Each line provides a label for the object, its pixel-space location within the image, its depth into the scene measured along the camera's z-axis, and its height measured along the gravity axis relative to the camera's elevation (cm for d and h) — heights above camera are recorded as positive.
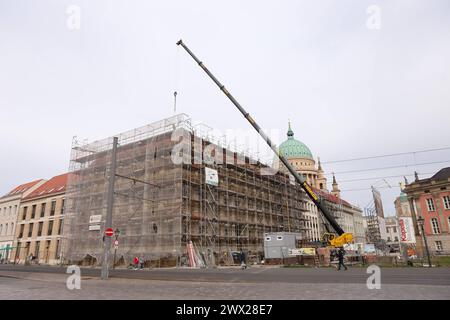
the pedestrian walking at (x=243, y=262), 2804 -70
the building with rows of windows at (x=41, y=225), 4344 +500
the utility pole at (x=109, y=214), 1756 +252
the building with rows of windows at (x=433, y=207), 5056 +661
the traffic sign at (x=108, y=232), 1784 +142
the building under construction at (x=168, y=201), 3012 +575
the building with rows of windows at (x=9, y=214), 4968 +747
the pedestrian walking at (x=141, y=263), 2756 -46
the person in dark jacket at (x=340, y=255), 2133 -25
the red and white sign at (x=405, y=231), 3038 +170
